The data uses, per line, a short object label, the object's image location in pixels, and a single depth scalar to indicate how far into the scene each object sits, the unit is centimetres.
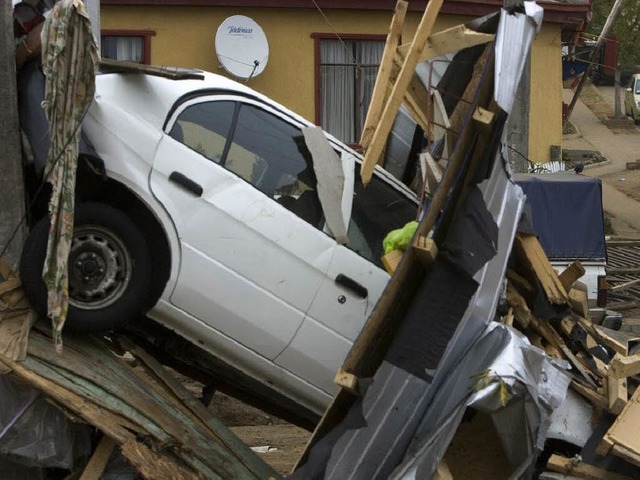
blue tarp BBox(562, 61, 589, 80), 3018
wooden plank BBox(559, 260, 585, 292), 712
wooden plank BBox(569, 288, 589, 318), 712
